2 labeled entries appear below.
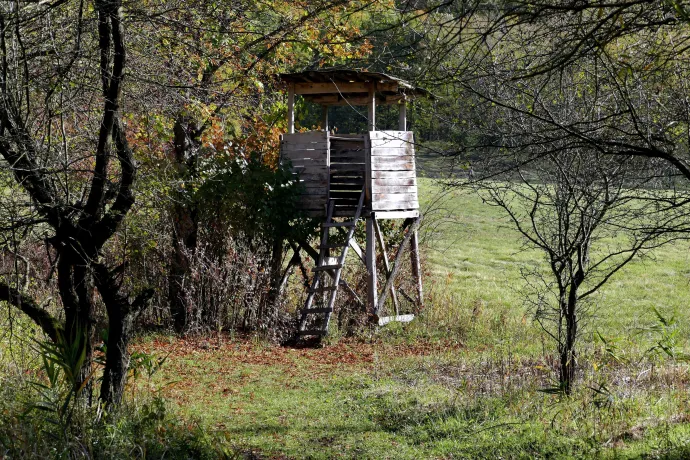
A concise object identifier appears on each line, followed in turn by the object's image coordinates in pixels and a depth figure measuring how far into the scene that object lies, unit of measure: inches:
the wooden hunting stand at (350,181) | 1136.2
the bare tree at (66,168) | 476.7
